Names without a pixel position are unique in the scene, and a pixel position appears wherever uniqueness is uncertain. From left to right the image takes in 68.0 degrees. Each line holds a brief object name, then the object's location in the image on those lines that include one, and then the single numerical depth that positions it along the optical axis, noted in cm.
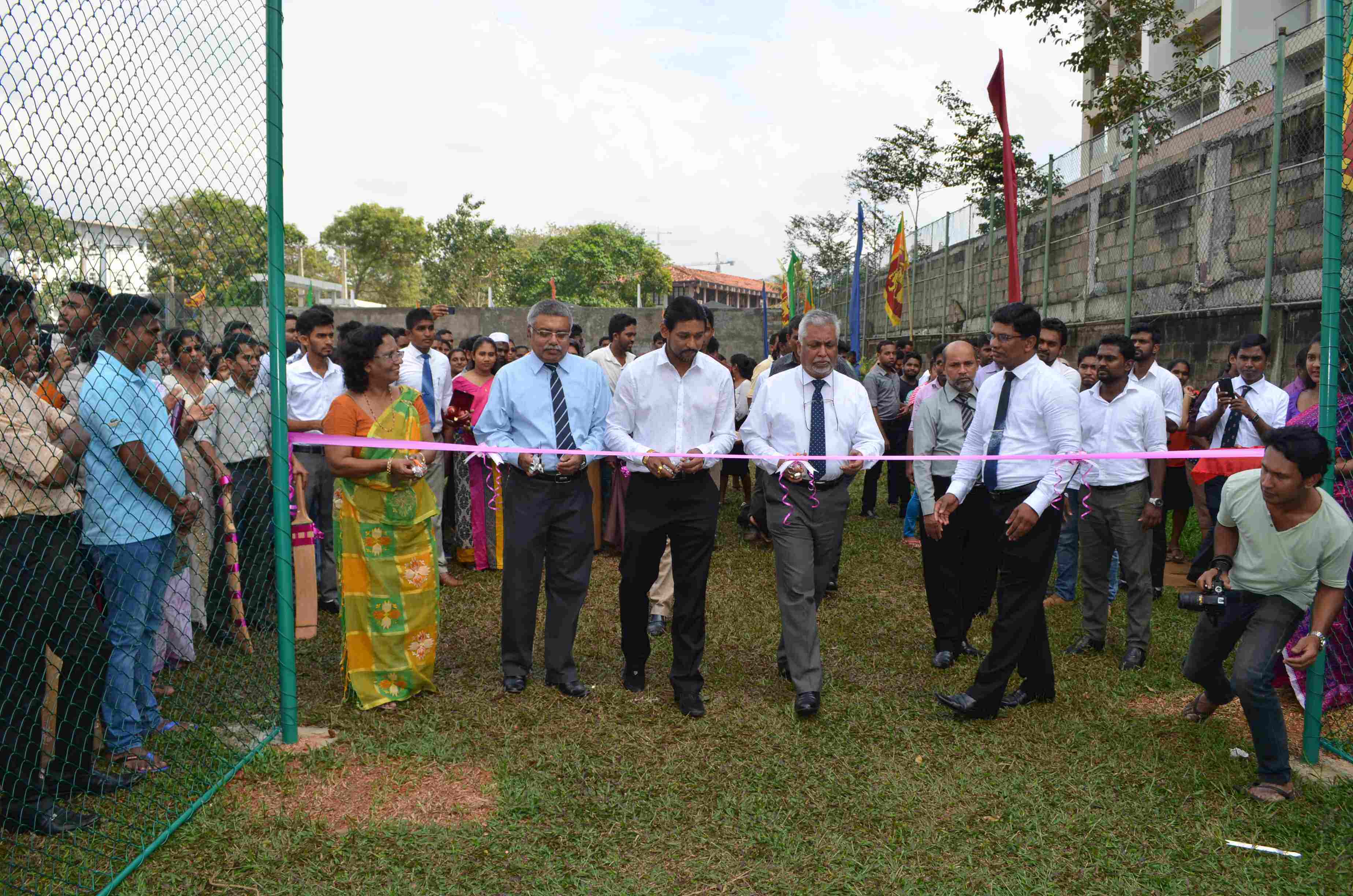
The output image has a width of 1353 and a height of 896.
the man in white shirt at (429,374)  752
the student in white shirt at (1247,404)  649
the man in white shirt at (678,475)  489
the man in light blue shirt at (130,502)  363
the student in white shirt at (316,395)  643
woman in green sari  485
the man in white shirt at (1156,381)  680
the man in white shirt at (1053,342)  648
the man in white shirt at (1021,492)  462
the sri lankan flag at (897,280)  1567
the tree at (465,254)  5556
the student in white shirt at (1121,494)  563
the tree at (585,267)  6681
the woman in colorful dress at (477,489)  773
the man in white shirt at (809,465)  482
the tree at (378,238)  6156
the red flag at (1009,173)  708
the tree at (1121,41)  1478
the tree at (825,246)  3484
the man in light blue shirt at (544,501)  510
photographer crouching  377
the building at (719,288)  9100
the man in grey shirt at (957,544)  561
